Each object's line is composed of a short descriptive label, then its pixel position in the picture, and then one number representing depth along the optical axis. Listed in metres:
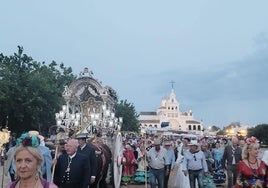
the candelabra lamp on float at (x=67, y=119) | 12.89
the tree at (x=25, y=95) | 19.03
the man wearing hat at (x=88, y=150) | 4.76
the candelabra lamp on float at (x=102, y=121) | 11.31
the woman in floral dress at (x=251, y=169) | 3.22
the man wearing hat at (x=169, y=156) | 6.47
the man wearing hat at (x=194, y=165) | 5.87
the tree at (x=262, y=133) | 35.43
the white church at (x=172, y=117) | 85.71
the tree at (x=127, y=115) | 44.45
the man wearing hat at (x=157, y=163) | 6.15
